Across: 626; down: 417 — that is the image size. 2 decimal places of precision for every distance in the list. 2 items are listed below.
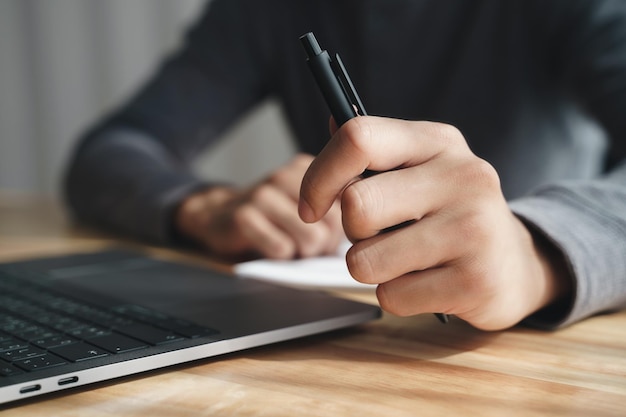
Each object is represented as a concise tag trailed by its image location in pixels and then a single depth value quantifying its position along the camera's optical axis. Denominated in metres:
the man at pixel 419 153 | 0.43
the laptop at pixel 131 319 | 0.37
